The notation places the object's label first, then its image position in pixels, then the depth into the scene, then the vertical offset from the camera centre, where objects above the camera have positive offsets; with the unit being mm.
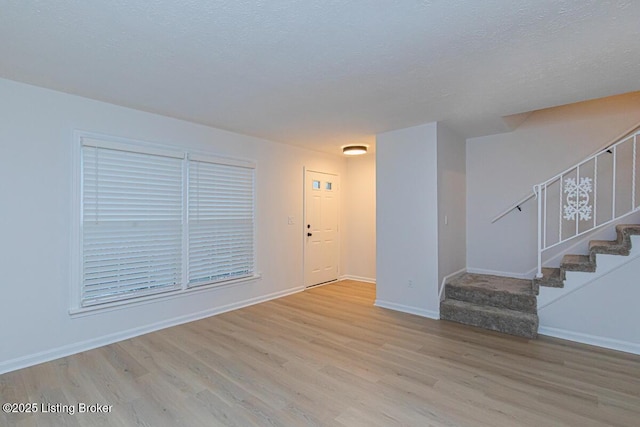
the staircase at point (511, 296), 3217 -1016
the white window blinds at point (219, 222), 4016 -136
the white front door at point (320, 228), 5574 -299
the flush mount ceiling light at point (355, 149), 5188 +1068
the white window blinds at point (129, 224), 3182 -135
